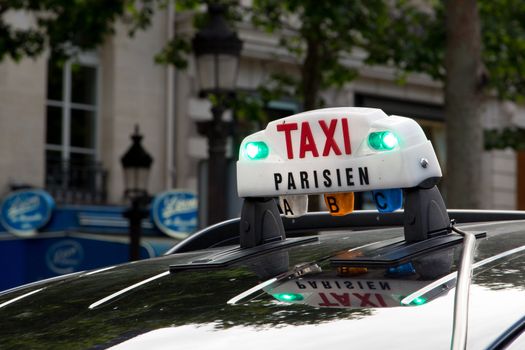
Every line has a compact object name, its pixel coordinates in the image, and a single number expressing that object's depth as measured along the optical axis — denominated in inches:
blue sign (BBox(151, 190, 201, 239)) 616.7
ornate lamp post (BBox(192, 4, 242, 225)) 427.5
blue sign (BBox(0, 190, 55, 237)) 618.2
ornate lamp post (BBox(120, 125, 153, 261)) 517.3
